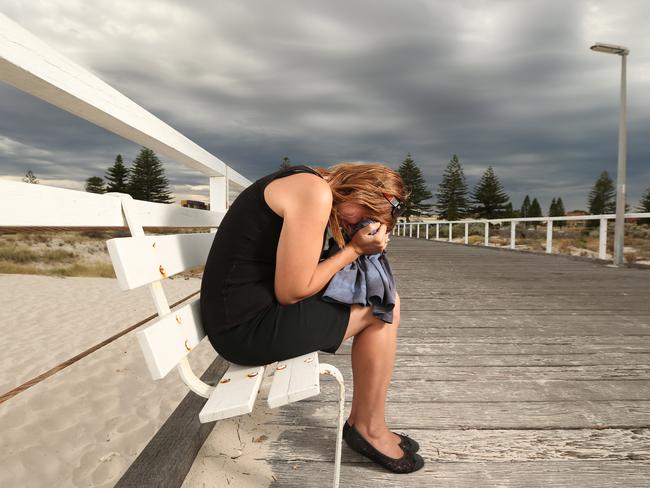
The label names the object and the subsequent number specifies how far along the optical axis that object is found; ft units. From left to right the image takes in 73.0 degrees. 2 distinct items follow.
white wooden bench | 3.15
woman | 3.97
